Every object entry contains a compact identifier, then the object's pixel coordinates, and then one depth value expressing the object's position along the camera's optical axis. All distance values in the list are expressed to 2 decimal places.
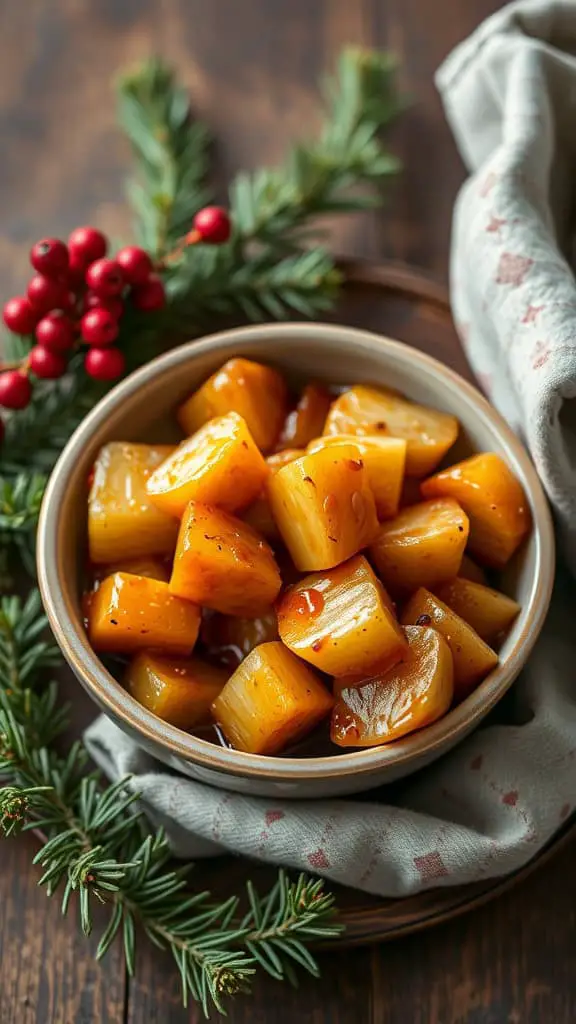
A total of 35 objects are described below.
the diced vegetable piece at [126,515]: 0.68
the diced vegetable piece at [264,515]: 0.68
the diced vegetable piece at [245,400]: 0.70
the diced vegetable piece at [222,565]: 0.66
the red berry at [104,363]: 0.73
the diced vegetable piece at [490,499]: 0.68
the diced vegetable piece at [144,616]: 0.67
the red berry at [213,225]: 0.74
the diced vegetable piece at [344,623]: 0.65
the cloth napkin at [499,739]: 0.68
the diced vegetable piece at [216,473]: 0.67
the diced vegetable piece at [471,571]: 0.69
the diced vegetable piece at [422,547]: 0.67
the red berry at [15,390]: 0.73
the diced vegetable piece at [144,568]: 0.69
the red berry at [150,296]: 0.74
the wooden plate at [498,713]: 0.69
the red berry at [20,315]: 0.73
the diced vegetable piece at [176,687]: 0.67
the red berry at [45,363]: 0.73
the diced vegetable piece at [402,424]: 0.70
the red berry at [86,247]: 0.73
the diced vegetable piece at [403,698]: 0.65
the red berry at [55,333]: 0.73
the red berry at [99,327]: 0.72
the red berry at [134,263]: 0.73
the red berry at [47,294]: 0.73
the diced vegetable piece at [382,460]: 0.68
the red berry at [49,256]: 0.72
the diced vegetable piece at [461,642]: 0.66
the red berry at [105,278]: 0.72
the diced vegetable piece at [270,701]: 0.65
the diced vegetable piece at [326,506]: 0.66
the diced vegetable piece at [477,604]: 0.68
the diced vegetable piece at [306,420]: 0.71
